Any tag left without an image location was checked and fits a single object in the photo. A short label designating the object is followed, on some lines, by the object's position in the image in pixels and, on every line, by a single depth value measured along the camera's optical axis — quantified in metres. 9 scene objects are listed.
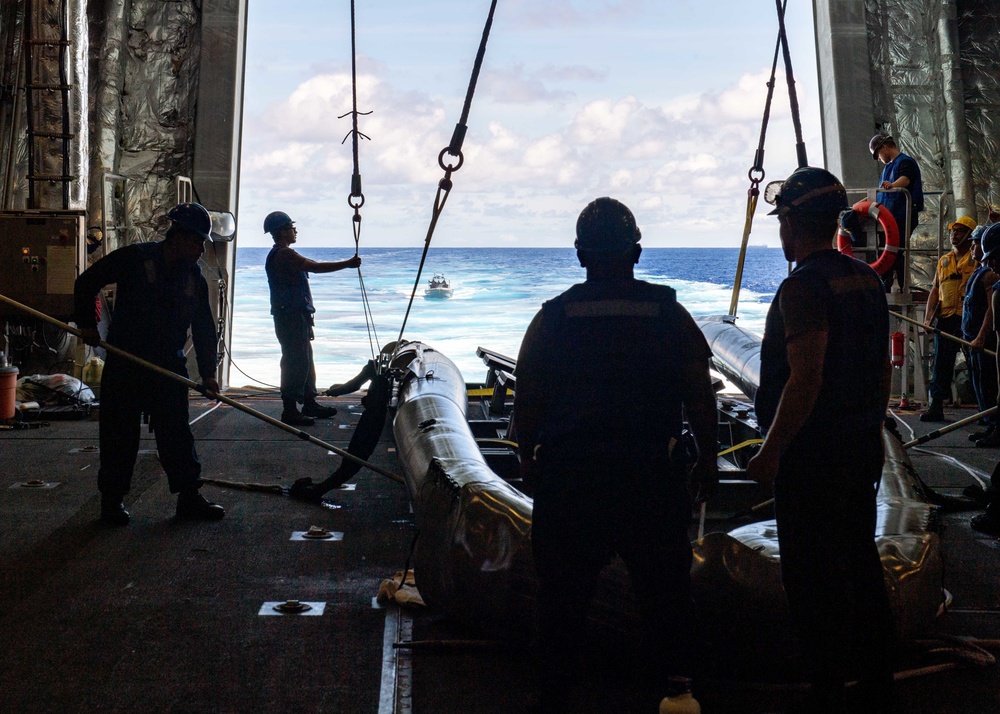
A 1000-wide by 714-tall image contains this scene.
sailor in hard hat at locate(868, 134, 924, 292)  9.13
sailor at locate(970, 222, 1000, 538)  4.82
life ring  9.08
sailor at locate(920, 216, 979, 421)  8.50
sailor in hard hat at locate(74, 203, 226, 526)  4.86
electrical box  8.61
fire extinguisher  9.45
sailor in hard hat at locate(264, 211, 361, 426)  8.16
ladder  8.54
